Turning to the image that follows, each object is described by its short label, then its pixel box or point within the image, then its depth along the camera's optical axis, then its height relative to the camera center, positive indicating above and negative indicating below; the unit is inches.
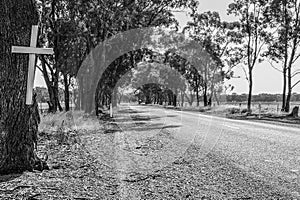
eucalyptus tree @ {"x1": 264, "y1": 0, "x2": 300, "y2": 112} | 1245.1 +253.9
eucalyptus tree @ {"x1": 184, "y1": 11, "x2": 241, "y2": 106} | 1966.0 +343.7
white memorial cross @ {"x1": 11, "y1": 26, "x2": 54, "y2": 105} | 205.8 +24.3
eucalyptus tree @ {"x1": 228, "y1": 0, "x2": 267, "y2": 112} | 1411.2 +327.1
